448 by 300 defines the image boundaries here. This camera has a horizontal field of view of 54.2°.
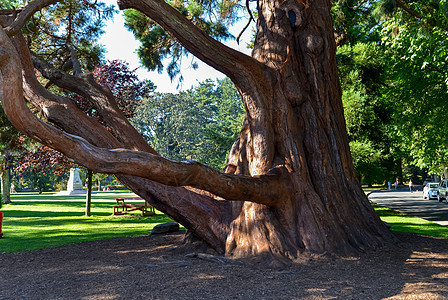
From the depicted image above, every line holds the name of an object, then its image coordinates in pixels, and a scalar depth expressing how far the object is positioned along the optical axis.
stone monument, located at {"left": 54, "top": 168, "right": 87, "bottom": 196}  46.94
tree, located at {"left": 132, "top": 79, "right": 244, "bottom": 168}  65.56
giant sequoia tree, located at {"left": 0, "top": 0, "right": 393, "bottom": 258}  7.86
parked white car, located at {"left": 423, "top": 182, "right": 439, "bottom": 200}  32.47
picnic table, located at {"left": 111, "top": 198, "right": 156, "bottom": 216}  20.16
